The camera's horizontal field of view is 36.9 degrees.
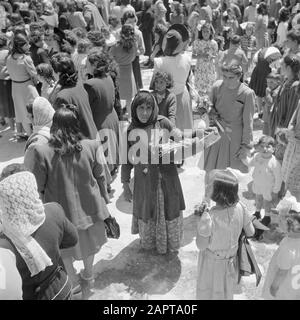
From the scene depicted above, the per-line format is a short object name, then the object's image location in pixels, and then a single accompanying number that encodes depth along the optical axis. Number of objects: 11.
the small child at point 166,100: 4.97
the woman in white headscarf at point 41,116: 3.92
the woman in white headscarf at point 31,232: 2.53
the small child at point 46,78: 5.98
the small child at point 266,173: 4.79
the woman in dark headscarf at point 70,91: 4.87
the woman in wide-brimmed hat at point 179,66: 5.73
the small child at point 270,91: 5.95
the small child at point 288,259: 3.08
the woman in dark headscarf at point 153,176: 4.09
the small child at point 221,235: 3.16
